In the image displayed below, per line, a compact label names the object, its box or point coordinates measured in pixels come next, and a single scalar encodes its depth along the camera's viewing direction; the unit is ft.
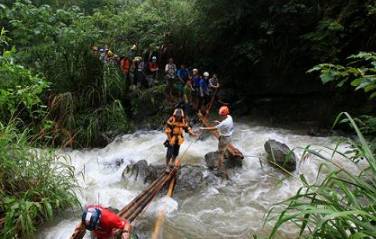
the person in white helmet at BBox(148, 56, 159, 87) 50.38
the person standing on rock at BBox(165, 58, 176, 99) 49.39
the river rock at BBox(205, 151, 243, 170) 32.11
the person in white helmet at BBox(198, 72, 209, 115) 45.78
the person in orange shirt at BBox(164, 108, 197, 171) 29.27
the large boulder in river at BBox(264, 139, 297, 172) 31.71
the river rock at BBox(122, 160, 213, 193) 28.96
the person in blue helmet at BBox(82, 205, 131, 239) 15.70
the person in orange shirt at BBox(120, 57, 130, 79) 47.60
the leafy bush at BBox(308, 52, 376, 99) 11.32
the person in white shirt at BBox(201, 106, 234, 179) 30.04
